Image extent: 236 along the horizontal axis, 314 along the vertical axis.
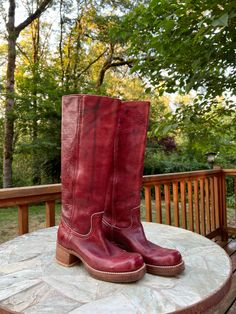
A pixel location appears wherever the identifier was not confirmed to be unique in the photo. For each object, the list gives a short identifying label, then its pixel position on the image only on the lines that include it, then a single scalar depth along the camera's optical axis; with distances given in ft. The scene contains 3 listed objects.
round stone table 1.94
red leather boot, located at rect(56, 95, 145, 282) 2.49
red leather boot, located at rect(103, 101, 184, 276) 2.86
